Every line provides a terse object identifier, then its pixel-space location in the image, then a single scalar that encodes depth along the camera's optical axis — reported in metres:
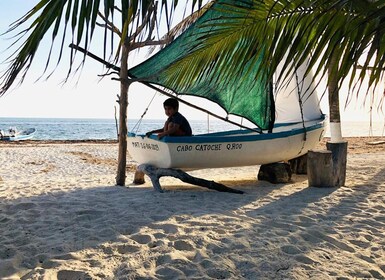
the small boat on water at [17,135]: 24.08
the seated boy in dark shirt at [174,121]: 5.83
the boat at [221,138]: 5.14
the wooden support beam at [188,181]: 5.67
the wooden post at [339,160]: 5.96
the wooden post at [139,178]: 6.85
